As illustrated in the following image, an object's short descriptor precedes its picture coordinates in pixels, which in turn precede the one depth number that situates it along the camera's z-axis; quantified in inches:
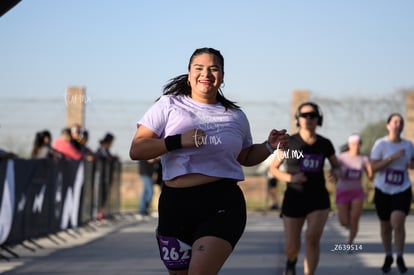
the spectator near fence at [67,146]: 783.1
